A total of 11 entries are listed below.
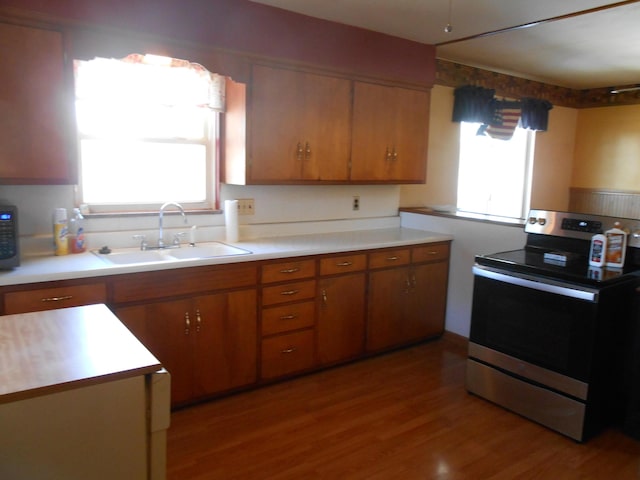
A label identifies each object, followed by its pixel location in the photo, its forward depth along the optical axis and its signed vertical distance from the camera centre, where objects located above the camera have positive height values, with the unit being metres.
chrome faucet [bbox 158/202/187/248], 3.01 -0.27
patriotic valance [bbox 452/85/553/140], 4.54 +0.67
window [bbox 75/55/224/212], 2.85 +0.24
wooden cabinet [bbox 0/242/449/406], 2.50 -0.79
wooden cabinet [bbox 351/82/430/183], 3.57 +0.33
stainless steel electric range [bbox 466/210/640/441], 2.51 -0.77
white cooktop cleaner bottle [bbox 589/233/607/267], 2.77 -0.36
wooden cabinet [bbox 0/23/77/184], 2.32 +0.28
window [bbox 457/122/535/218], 4.91 +0.10
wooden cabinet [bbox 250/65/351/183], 3.11 +0.32
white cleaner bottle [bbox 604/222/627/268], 2.75 -0.34
